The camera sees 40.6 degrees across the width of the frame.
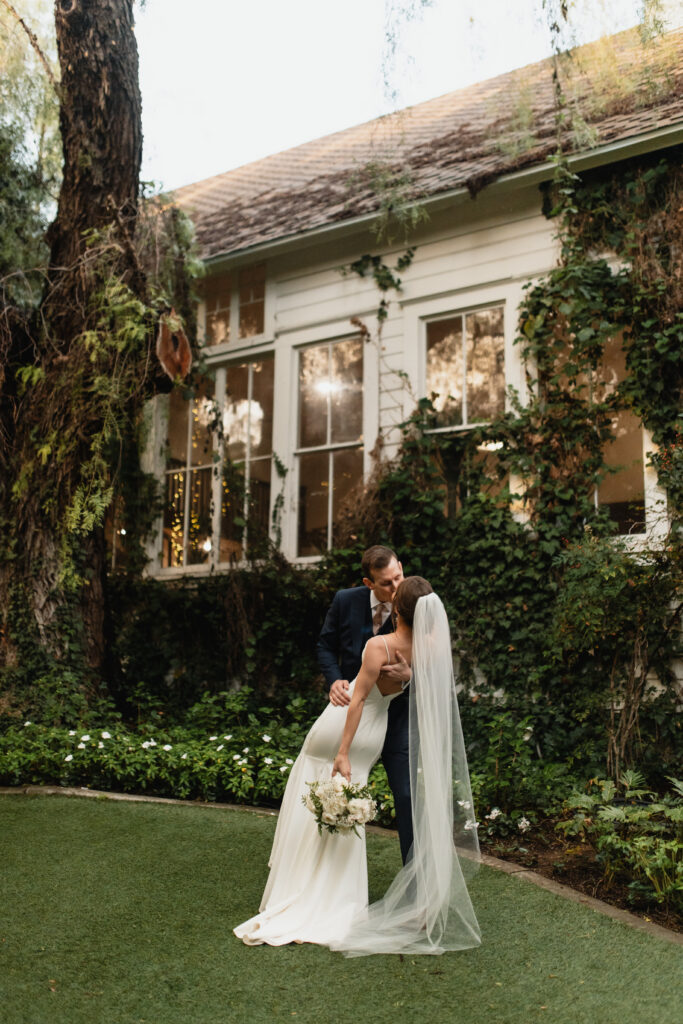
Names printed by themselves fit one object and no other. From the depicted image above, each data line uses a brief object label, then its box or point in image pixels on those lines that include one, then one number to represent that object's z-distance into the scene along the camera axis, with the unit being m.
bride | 4.01
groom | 4.41
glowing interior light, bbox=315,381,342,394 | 9.73
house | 8.05
